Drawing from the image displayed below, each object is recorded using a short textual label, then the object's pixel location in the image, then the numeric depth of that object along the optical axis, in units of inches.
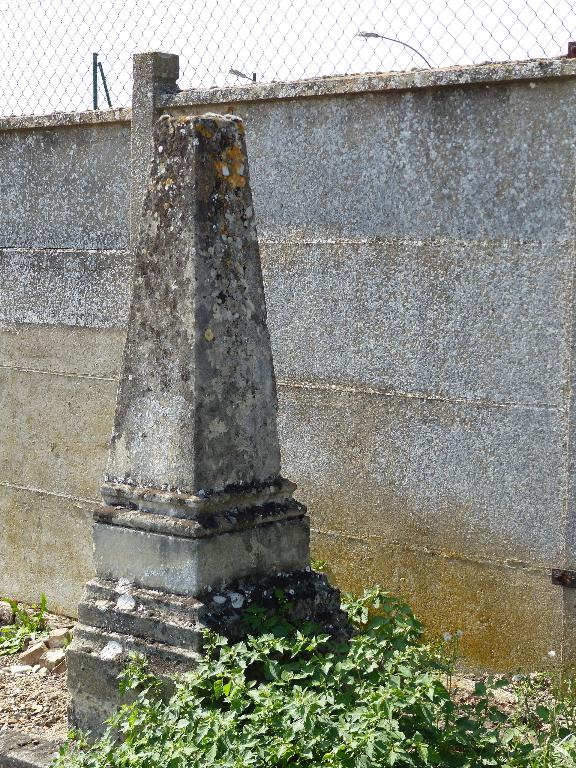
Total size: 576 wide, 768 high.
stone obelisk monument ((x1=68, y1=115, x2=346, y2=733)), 159.2
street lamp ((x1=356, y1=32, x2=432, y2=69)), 199.2
